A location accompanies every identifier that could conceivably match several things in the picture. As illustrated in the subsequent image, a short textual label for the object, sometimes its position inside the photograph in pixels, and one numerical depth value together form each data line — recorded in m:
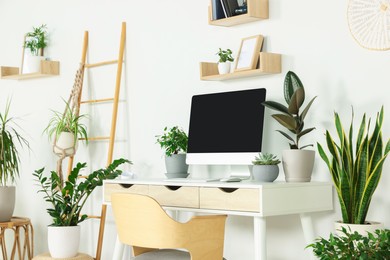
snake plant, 3.30
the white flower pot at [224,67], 4.10
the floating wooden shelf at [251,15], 3.94
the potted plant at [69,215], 4.48
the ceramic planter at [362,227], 3.28
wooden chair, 3.28
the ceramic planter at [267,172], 3.60
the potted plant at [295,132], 3.60
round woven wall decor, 3.52
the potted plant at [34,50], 5.46
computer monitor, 3.84
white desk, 3.34
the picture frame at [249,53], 3.95
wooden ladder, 4.86
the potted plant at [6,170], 5.00
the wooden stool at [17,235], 4.96
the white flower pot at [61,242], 4.48
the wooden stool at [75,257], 4.46
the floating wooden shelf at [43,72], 5.36
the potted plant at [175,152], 4.27
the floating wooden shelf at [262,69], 3.87
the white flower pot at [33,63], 5.46
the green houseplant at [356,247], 2.99
